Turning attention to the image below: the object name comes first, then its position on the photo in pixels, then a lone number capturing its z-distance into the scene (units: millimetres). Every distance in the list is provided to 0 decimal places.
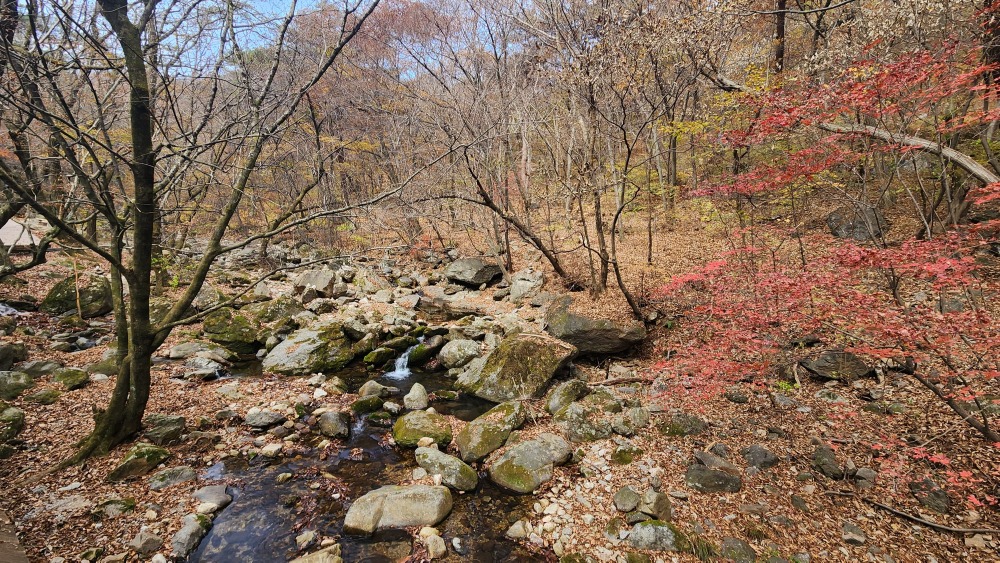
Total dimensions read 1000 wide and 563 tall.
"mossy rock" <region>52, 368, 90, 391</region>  6146
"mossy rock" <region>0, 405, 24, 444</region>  4727
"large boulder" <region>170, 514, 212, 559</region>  3887
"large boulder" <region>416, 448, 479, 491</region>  5145
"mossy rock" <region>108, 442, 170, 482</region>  4461
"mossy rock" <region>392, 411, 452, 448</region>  6012
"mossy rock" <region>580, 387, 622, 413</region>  6355
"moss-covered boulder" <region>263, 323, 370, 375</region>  8266
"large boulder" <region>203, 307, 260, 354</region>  9266
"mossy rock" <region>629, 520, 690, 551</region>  3938
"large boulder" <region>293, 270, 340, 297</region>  13156
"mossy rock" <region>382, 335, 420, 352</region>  9516
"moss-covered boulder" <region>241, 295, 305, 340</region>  10141
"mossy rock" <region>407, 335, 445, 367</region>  9172
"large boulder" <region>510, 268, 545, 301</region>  12336
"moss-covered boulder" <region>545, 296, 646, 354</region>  8000
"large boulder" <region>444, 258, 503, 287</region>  14297
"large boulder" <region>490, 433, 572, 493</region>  5120
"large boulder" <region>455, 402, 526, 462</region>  5754
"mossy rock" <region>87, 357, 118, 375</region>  6727
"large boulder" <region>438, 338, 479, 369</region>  8977
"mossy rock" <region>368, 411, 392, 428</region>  6637
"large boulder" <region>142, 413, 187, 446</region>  5215
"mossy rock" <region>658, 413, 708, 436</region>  5648
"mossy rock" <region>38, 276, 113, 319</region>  9266
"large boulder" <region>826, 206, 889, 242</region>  9859
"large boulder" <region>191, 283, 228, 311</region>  10672
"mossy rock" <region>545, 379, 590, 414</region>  6645
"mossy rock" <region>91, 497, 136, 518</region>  3938
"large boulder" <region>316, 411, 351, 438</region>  6172
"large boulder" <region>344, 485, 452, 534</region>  4445
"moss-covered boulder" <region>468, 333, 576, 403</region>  7281
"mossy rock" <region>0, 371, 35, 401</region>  5590
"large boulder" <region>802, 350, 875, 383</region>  5957
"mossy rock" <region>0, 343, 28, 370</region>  6410
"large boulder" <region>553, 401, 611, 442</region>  5820
